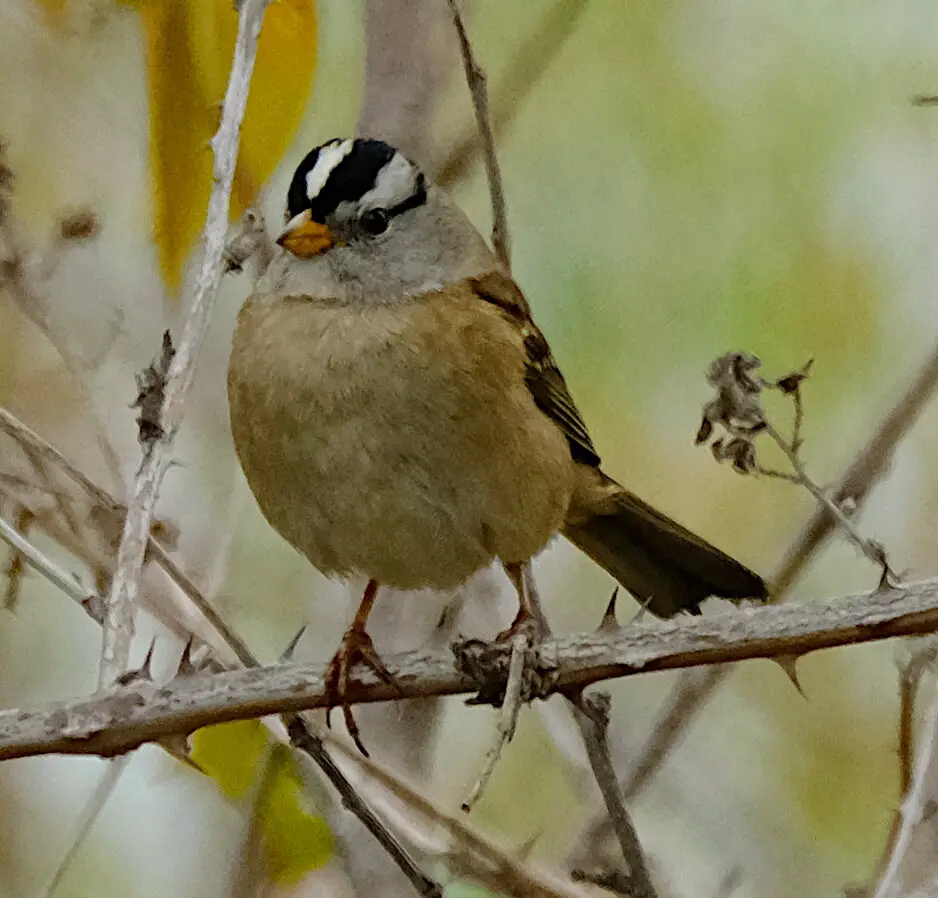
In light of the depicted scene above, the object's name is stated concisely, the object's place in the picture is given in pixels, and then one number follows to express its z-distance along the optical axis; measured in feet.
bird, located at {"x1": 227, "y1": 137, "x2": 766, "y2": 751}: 13.97
